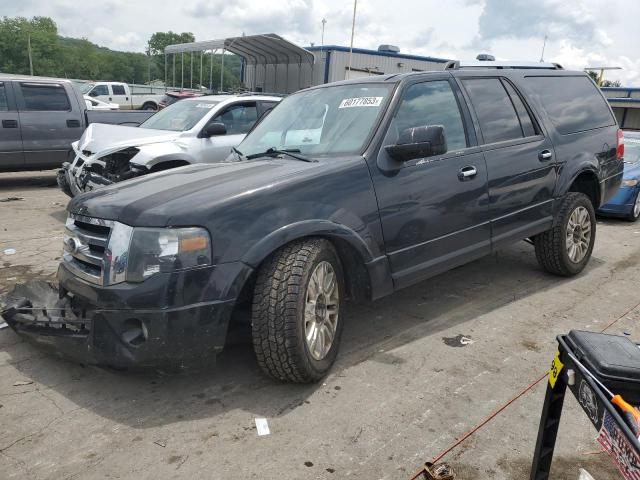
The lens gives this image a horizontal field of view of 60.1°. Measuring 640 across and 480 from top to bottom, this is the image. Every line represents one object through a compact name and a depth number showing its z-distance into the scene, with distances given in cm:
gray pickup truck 943
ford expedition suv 284
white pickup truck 2969
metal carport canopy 2367
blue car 862
